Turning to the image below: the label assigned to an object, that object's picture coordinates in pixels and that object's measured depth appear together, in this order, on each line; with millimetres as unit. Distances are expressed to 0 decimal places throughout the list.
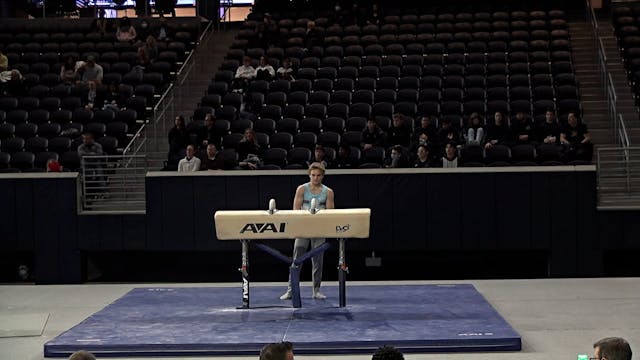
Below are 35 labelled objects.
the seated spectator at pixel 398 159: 14977
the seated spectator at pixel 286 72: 20047
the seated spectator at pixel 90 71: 20750
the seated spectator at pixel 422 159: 14875
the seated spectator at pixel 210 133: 17203
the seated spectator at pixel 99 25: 23931
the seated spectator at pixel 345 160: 15258
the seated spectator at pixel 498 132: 16562
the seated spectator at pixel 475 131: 16339
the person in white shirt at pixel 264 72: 19969
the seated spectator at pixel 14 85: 20453
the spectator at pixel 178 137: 16750
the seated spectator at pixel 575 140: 15265
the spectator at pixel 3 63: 21453
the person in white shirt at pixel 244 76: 19672
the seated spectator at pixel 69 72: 20781
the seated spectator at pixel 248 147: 16125
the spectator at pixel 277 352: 4973
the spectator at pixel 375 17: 23094
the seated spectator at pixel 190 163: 15477
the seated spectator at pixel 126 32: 23141
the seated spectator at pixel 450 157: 14897
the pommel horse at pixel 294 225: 10883
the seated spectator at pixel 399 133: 16438
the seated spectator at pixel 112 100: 19500
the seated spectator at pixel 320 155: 14906
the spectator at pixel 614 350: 4812
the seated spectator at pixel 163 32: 23250
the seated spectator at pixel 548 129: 16359
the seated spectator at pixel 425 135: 15596
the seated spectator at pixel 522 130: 16469
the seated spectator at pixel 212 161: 15602
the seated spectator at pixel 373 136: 16500
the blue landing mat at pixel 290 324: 8977
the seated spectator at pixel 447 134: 16050
